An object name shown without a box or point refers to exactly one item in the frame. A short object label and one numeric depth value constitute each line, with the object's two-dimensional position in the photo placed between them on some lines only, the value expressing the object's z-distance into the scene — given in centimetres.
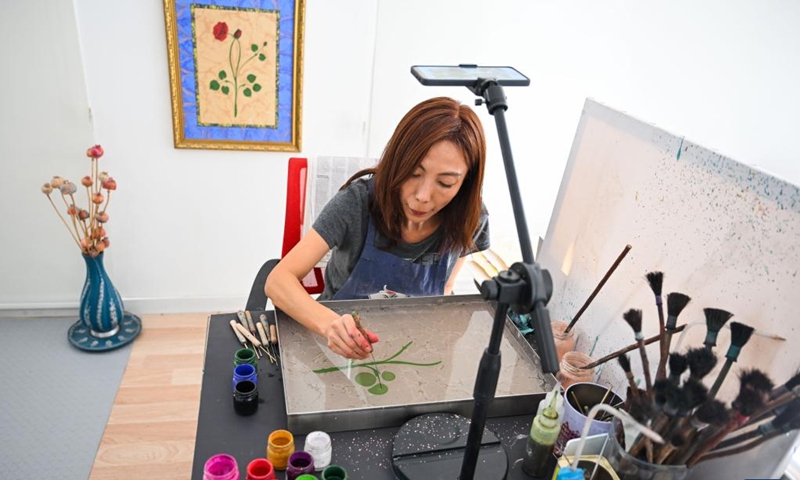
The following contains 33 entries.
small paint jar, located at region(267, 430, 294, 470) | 93
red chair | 162
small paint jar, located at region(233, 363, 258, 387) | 106
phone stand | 71
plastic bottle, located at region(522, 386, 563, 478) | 95
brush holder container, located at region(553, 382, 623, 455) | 100
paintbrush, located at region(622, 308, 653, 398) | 88
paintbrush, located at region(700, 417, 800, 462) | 72
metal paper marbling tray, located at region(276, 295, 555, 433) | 103
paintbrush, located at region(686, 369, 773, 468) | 71
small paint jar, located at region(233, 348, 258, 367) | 111
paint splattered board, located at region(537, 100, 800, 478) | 84
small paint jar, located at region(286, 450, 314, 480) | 90
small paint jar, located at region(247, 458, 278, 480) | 88
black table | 96
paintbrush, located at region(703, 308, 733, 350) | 85
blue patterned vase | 229
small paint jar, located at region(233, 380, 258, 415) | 103
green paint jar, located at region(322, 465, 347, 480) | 91
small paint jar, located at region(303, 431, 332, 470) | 93
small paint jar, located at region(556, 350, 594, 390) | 113
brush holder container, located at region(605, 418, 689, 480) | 80
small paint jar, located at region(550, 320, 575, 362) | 125
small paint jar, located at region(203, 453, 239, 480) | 87
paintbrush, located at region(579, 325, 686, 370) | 97
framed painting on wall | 213
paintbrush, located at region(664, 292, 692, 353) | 90
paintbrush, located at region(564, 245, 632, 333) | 113
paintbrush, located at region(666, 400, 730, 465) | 73
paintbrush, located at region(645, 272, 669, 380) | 92
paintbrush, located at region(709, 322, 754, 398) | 82
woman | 131
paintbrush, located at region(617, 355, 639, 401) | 86
